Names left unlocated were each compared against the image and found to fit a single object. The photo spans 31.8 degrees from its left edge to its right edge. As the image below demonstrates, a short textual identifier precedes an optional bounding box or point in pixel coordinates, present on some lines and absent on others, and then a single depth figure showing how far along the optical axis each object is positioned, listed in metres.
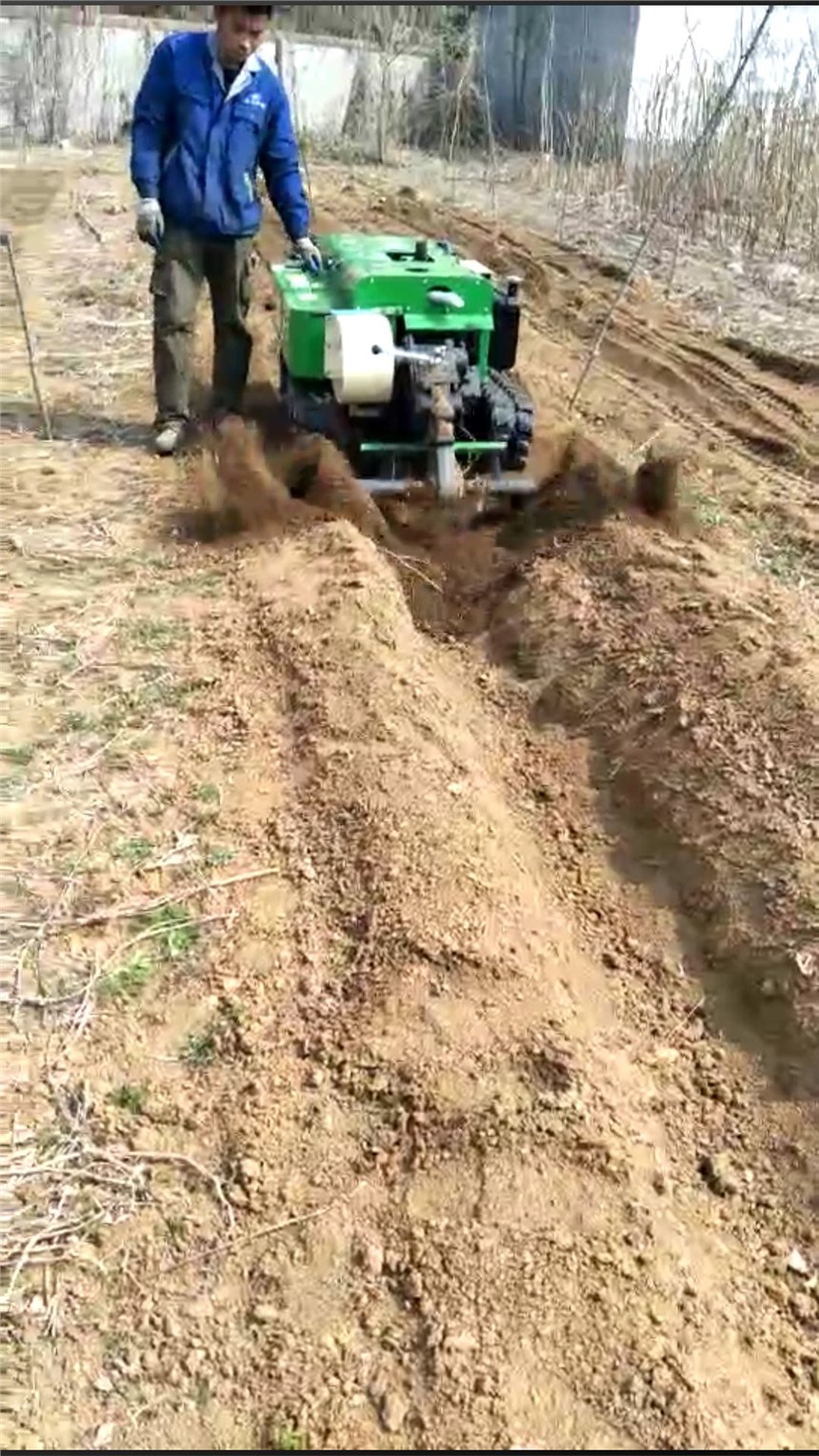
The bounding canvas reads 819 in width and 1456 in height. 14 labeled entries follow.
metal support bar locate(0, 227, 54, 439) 6.23
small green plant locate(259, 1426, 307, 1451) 2.21
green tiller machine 5.34
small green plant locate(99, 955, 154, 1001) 3.12
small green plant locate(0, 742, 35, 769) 4.00
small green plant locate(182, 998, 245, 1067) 2.95
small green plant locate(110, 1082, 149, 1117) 2.82
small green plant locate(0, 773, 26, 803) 3.82
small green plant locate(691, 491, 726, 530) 5.80
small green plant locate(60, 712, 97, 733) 4.17
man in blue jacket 5.96
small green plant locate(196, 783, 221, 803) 3.82
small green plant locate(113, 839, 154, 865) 3.57
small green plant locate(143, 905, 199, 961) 3.26
